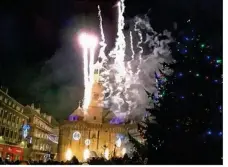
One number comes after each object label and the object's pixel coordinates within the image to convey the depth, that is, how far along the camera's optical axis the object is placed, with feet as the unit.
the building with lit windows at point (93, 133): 127.85
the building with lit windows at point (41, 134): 114.93
